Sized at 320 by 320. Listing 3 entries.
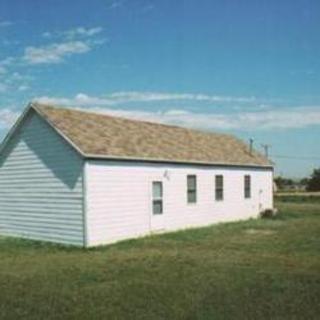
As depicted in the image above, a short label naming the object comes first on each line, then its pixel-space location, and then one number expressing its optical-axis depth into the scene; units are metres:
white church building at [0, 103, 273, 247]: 21.14
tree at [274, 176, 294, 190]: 111.64
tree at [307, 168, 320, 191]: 85.69
